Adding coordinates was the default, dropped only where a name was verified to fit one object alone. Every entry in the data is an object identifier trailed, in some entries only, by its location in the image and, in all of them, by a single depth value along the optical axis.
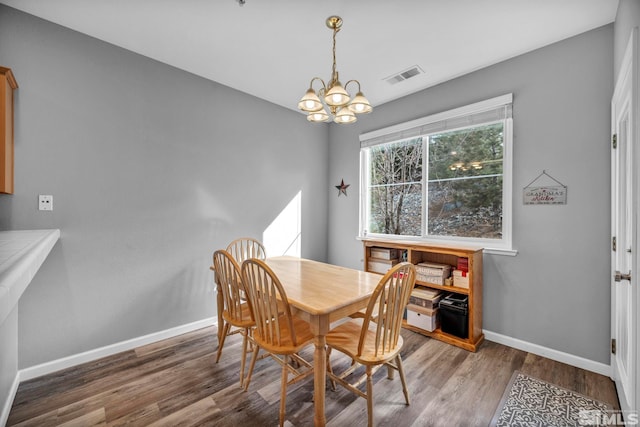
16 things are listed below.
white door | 1.32
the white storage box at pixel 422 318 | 2.66
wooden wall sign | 2.24
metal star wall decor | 4.04
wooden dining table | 1.46
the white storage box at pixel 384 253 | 3.17
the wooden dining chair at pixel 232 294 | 1.90
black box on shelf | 2.50
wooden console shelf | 2.46
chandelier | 1.78
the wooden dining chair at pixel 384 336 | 1.44
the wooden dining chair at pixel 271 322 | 1.53
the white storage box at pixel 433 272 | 2.67
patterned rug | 1.61
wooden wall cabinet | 1.75
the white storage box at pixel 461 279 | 2.52
